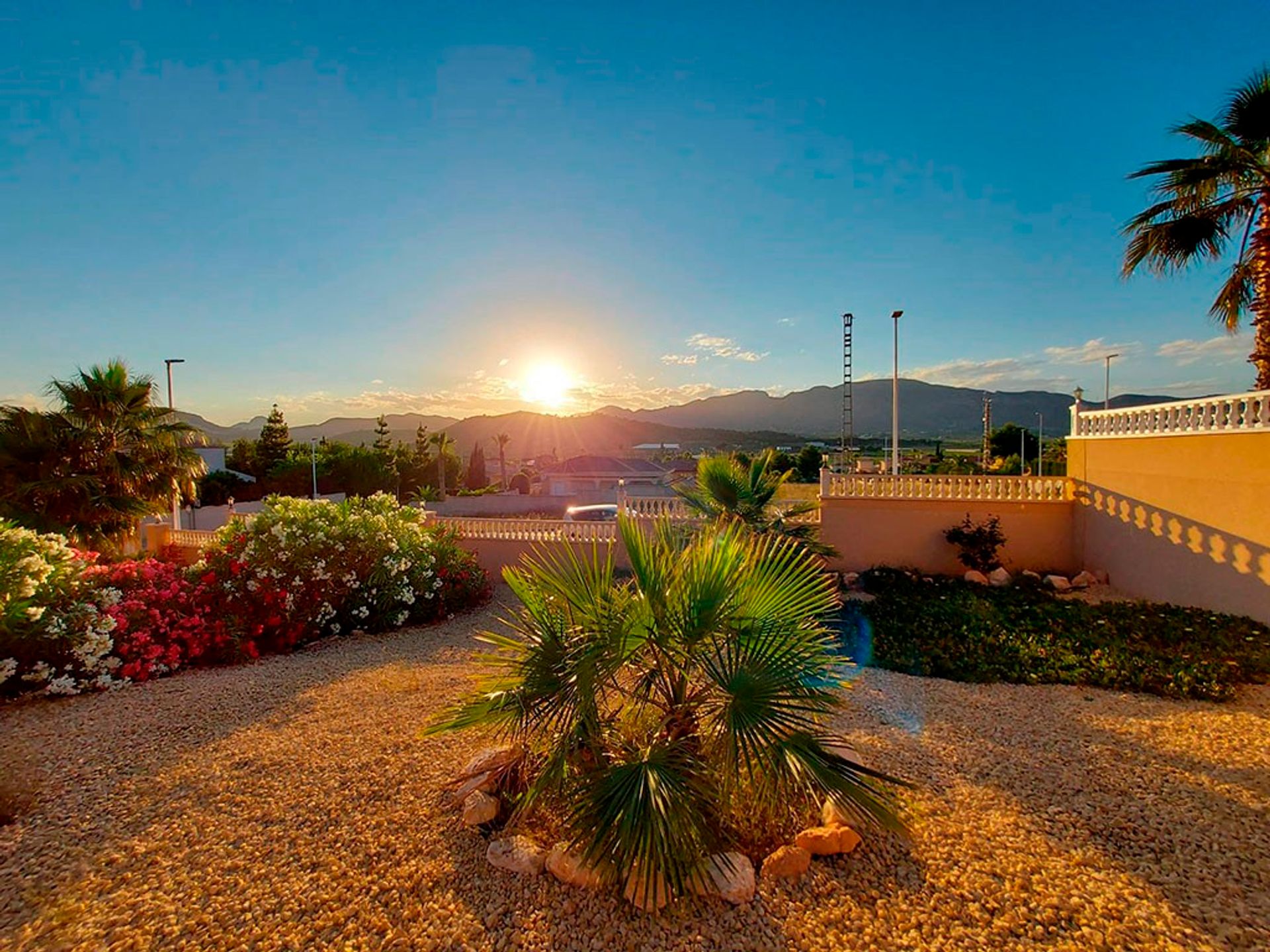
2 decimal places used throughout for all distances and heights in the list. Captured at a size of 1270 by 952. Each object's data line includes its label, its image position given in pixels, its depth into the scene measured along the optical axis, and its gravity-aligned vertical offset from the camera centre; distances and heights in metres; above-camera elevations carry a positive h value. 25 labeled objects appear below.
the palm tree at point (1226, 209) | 7.48 +3.59
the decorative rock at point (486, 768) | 3.00 -1.82
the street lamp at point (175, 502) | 10.98 -0.89
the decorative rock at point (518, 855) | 2.46 -1.87
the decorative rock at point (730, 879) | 2.25 -1.82
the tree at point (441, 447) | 39.84 +0.70
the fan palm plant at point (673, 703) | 2.18 -1.15
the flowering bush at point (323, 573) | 6.29 -1.46
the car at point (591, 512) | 15.17 -1.68
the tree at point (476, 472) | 47.12 -1.43
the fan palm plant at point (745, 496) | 7.54 -0.64
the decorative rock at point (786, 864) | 2.37 -1.83
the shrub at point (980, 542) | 9.13 -1.59
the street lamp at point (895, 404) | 13.99 +1.26
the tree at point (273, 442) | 34.66 +1.06
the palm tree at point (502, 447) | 56.84 +0.95
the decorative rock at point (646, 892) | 2.19 -1.82
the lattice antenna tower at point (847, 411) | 19.44 +1.60
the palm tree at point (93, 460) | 9.31 +0.00
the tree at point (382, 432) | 44.50 +2.17
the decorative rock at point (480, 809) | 2.77 -1.84
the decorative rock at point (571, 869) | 2.31 -1.82
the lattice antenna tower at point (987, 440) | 33.05 +0.61
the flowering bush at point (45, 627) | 4.54 -1.49
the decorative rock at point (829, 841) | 2.50 -1.82
